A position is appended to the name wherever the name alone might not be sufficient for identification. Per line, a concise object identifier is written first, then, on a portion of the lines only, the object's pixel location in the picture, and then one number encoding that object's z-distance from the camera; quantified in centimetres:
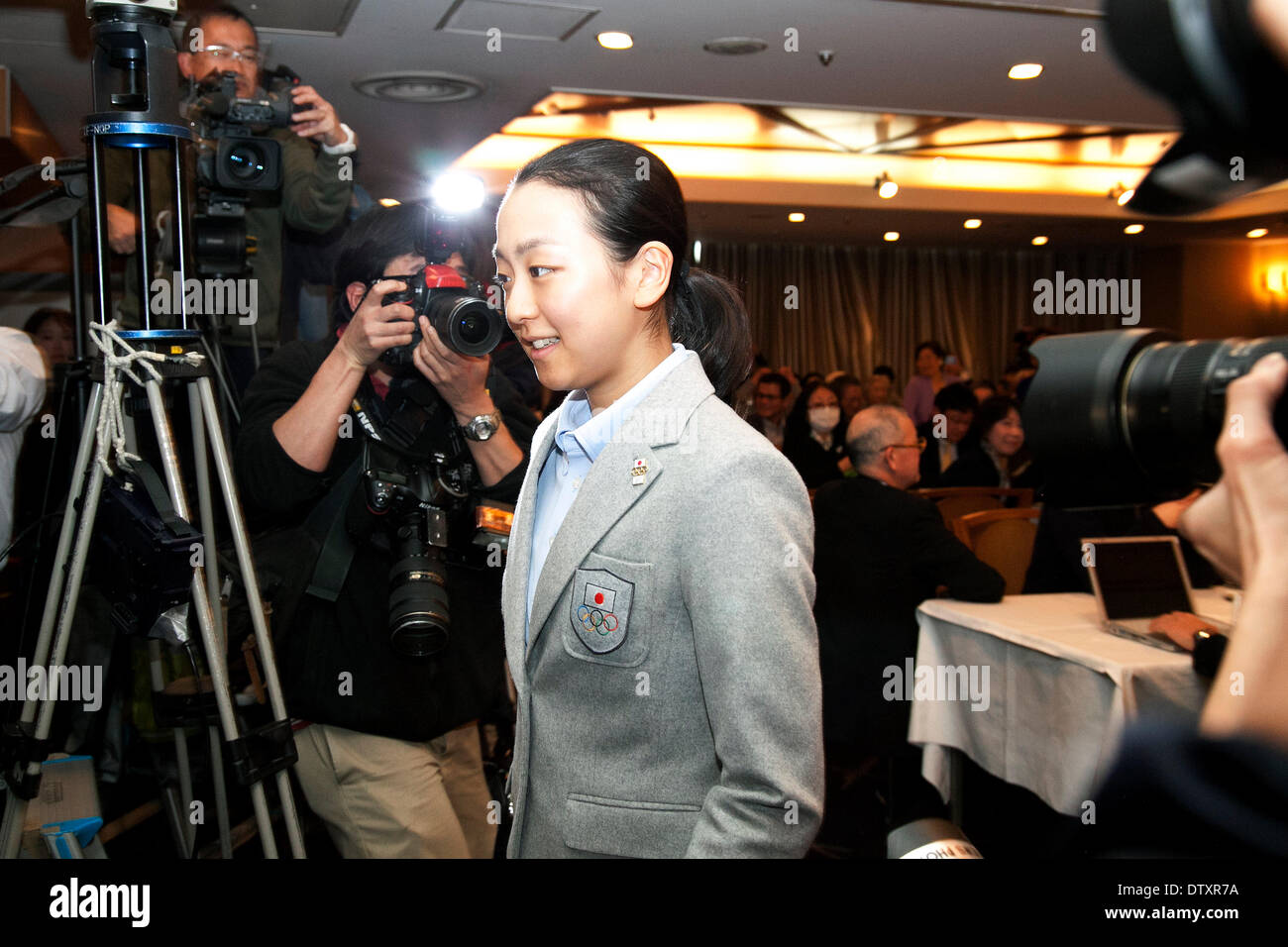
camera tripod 133
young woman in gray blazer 87
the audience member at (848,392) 686
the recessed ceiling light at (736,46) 401
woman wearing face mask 471
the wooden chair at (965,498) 336
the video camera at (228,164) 161
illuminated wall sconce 971
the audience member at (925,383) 755
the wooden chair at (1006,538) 303
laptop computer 228
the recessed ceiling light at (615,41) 396
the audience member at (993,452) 337
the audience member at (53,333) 380
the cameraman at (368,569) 139
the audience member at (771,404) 565
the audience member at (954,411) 423
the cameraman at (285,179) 196
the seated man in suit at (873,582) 263
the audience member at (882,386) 815
